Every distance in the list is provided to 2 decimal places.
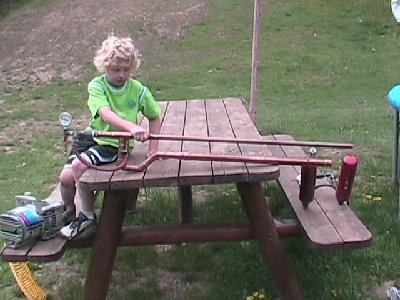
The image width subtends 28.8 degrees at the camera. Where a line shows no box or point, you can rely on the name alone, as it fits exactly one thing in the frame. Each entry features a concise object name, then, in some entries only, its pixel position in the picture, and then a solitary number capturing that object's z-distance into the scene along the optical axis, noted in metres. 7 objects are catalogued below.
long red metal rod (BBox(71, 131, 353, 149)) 3.29
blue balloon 4.69
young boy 3.58
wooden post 6.09
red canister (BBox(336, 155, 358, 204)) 3.66
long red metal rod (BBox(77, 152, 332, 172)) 3.30
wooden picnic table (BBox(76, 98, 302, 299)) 3.28
